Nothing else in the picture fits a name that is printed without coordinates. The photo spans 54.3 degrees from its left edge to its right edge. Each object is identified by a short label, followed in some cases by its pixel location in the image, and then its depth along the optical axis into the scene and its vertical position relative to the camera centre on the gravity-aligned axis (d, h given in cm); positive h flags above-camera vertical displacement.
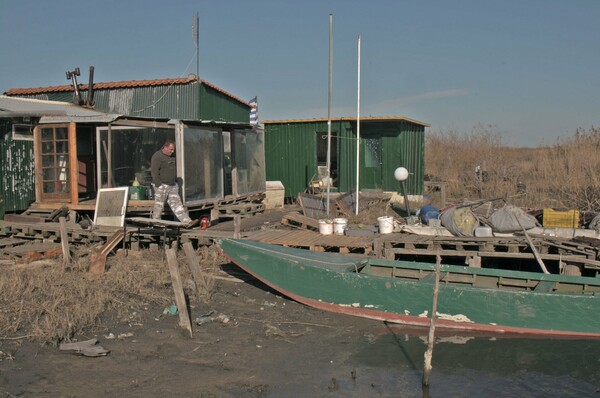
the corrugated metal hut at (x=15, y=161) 1316 -4
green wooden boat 825 -202
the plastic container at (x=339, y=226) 1206 -140
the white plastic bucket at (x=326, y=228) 1209 -144
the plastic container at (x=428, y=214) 1207 -117
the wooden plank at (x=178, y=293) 828 -191
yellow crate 1158 -123
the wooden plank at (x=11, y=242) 1217 -174
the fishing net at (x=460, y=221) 1131 -124
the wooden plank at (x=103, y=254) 1036 -174
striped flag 2536 +212
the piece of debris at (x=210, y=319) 873 -242
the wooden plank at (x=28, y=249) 1155 -179
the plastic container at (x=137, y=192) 1338 -77
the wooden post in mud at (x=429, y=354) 652 -219
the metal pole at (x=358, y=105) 1503 +139
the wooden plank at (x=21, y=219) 1320 -135
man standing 1177 -51
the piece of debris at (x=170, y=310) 905 -235
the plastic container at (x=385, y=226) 1184 -138
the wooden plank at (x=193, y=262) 1016 -179
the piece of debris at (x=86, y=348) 736 -240
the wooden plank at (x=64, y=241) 1096 -155
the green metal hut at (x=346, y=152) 1927 +20
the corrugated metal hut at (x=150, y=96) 2009 +222
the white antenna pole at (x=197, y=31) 2064 +450
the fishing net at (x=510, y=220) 1116 -121
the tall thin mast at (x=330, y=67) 1346 +212
